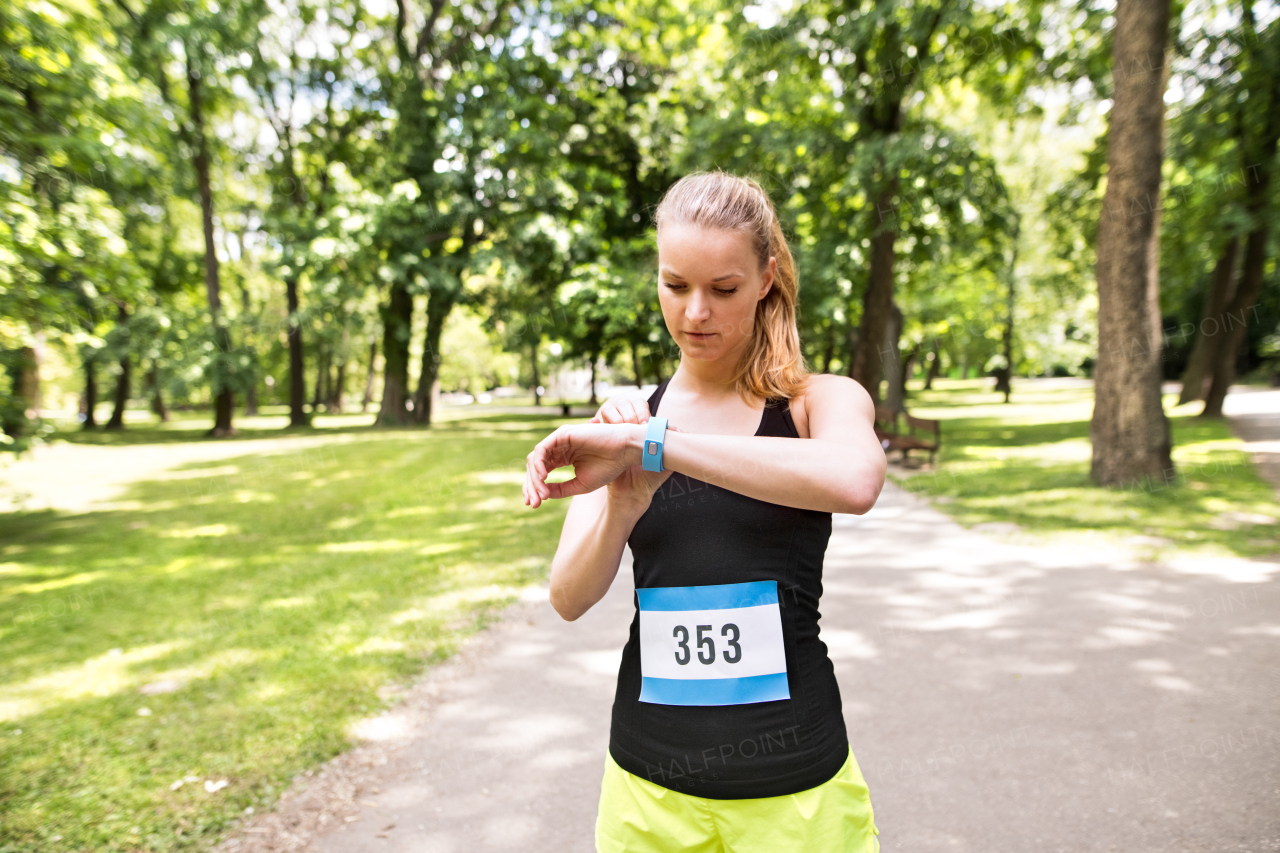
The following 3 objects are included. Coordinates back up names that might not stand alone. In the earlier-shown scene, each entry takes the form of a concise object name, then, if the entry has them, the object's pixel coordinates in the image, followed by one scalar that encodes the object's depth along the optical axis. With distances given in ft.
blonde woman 4.59
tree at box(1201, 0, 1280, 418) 42.32
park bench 44.20
